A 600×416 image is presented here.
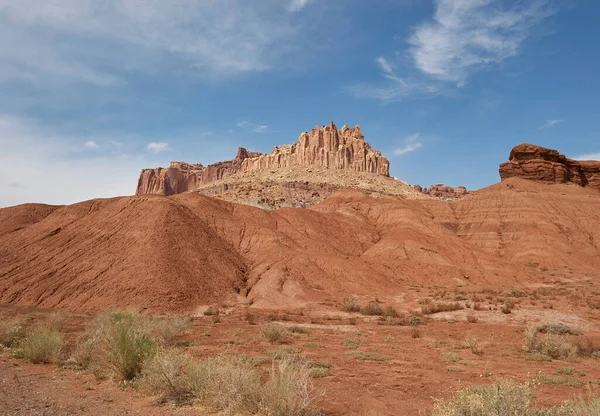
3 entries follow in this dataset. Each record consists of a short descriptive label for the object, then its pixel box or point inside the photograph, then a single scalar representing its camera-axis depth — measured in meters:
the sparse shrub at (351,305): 26.78
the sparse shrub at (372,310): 25.70
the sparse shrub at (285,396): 6.19
